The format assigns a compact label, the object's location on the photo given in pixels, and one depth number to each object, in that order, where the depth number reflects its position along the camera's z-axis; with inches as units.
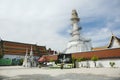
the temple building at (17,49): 1278.1
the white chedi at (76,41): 1112.4
